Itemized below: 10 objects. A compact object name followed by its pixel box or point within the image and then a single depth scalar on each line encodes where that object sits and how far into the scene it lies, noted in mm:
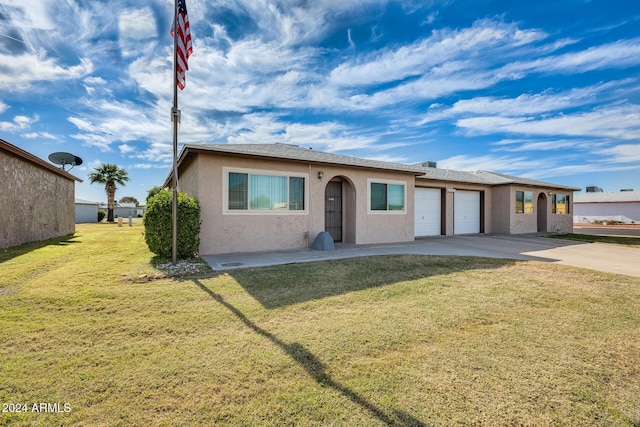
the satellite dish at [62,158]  16828
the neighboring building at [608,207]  31906
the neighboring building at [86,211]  32375
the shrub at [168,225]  7539
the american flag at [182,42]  6434
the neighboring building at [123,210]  43719
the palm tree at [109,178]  33812
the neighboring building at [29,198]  9883
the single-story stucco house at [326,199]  8656
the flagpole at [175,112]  6416
